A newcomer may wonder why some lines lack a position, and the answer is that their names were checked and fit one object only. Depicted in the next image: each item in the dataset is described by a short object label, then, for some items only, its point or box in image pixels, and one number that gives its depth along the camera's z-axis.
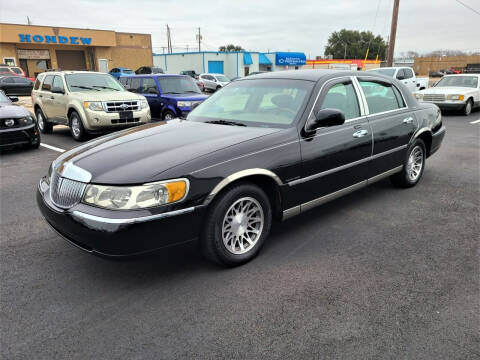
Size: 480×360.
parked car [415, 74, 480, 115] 13.85
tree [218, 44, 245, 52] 96.06
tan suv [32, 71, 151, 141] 9.17
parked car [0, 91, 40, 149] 7.94
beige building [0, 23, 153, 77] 38.47
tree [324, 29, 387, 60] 86.31
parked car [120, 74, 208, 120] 10.77
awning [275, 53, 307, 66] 54.97
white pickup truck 17.36
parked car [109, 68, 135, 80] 34.86
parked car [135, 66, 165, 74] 34.50
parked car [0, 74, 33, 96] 23.17
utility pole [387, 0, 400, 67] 22.95
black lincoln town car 2.84
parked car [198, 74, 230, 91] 29.16
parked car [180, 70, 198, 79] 36.38
